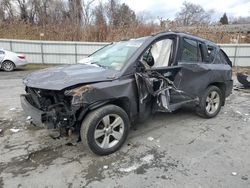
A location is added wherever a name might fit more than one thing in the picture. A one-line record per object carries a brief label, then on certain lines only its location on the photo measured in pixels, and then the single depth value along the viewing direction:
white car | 13.01
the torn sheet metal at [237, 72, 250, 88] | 8.71
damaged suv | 3.25
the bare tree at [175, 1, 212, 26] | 54.18
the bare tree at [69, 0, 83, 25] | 22.39
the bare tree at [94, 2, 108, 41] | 19.16
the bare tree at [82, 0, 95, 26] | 20.83
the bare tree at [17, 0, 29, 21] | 42.22
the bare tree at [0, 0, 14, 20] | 38.10
